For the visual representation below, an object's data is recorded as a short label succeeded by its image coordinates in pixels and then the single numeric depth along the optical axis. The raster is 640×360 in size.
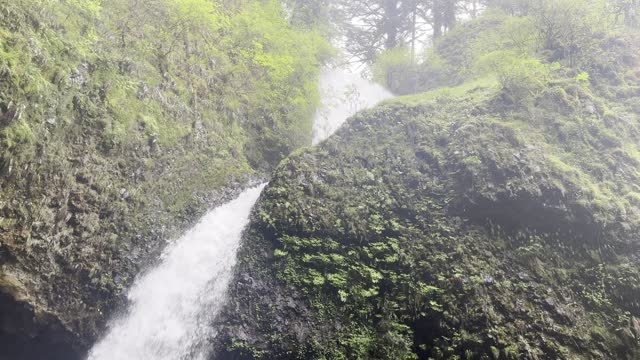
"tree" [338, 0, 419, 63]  25.44
